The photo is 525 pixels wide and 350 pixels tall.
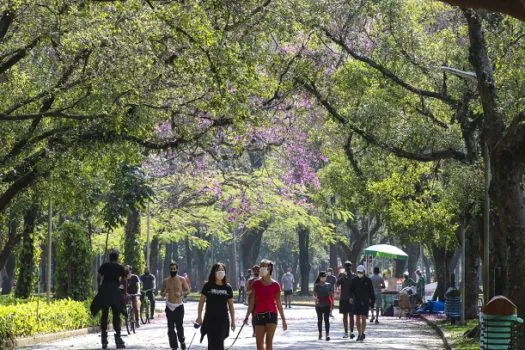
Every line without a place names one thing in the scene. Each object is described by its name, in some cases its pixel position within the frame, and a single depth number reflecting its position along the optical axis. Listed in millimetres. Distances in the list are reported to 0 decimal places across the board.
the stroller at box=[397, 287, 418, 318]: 45438
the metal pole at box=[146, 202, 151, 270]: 45969
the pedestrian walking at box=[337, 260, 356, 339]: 29483
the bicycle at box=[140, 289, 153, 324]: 37406
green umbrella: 49562
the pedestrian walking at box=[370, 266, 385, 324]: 41012
